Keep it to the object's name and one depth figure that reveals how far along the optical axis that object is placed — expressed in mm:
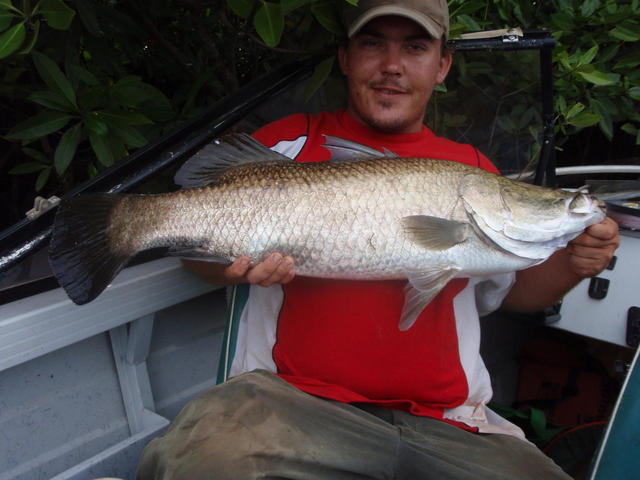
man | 1704
